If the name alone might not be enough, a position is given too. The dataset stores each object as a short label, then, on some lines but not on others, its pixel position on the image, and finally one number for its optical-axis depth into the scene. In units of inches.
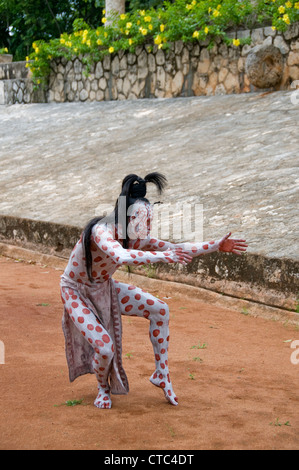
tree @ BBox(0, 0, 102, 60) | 869.2
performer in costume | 136.7
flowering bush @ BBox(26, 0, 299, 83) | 416.5
